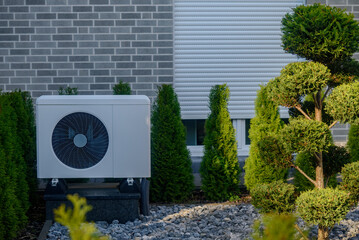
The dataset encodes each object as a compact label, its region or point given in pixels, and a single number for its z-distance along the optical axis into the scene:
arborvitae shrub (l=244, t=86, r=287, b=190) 5.81
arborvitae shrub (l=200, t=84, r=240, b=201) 5.82
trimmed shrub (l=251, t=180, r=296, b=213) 3.96
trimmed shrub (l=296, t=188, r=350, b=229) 3.69
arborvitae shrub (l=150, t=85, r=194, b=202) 5.83
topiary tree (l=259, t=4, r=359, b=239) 3.71
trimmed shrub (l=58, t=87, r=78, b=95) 6.31
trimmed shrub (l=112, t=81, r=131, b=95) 6.10
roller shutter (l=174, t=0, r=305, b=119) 7.48
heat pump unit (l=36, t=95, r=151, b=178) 4.91
